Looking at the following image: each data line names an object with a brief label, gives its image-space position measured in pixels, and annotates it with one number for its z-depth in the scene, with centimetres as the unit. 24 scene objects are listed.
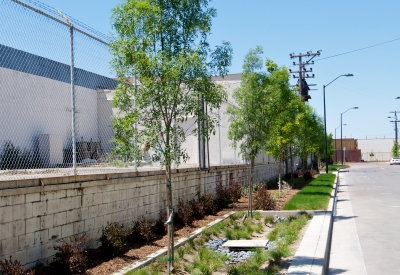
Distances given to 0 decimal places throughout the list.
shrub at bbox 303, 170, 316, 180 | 3221
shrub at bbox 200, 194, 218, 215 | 1309
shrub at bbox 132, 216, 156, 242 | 889
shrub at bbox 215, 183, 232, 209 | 1502
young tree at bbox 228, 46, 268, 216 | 1362
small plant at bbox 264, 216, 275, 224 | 1264
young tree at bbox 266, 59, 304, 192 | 1511
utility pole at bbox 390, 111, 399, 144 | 10382
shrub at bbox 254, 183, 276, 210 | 1438
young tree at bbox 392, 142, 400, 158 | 9969
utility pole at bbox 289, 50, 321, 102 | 4534
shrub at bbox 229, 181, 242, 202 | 1582
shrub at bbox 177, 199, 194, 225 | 1108
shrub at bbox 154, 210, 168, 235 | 1005
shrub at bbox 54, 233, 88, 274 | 645
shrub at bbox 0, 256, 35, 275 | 551
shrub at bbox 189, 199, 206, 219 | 1217
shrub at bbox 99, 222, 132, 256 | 761
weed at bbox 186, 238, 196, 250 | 865
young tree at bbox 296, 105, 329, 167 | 3233
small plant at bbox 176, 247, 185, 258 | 790
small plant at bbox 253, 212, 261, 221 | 1297
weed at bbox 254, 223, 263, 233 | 1130
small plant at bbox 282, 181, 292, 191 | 2263
